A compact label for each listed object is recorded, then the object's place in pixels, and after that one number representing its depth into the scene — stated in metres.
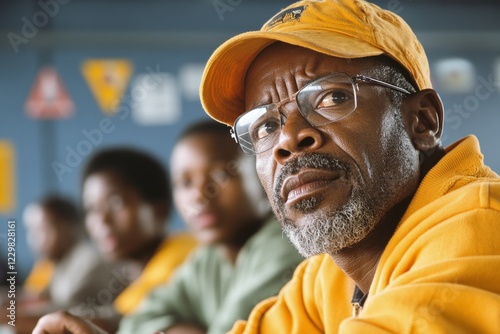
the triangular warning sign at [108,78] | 3.18
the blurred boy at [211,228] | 1.44
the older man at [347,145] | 1.01
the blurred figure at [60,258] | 2.09
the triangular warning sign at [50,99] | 3.21
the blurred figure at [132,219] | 1.76
